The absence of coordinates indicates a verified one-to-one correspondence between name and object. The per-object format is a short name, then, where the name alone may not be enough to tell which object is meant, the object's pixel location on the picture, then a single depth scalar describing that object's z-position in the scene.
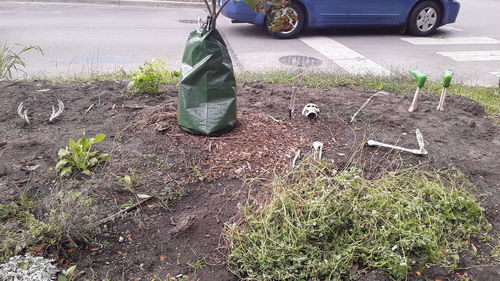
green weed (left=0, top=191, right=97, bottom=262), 2.51
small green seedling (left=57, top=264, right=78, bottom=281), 2.33
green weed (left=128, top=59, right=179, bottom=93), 4.56
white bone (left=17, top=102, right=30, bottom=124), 3.95
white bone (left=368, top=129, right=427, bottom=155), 3.62
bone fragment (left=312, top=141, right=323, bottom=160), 3.41
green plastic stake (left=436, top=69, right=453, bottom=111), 4.10
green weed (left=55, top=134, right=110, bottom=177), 3.18
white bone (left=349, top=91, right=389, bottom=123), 4.23
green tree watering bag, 3.46
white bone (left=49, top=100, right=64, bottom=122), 4.01
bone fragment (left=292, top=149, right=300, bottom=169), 3.27
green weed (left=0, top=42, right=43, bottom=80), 5.07
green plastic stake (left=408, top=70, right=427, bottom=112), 4.15
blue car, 8.76
